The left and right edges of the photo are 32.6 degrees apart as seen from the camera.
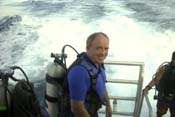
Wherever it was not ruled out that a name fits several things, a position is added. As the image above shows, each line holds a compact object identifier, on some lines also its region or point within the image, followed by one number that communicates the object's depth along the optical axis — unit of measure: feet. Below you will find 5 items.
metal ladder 6.03
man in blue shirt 3.96
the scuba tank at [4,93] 3.56
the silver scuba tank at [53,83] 4.44
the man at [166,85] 6.70
